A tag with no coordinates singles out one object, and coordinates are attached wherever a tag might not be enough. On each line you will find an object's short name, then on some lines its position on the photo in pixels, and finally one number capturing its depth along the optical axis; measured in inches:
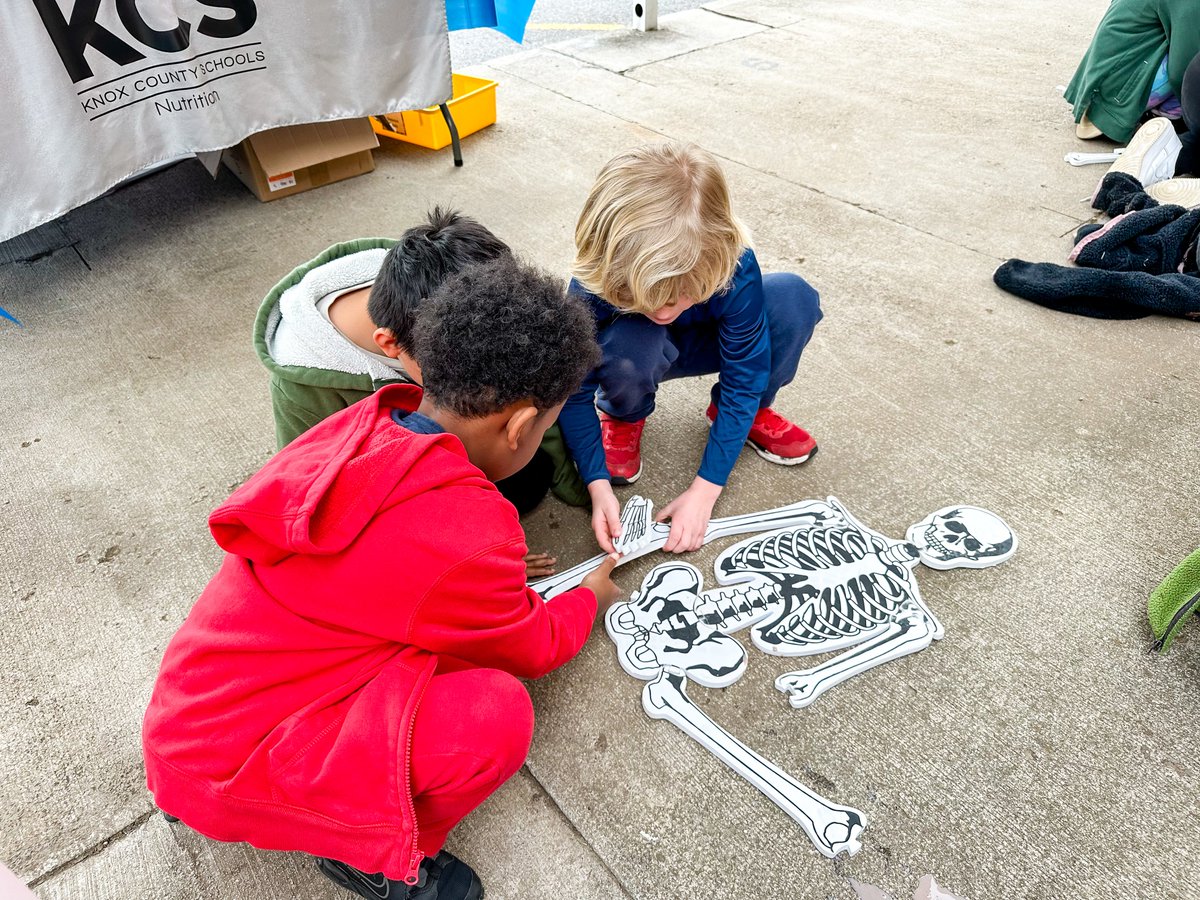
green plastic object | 64.4
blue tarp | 144.1
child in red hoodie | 43.6
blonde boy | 61.9
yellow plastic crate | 151.3
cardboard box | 133.6
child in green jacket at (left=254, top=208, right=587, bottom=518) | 60.6
